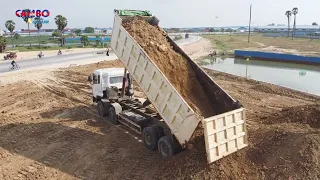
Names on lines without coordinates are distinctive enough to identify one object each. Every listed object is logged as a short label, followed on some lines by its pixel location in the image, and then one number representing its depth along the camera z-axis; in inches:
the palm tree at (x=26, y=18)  2783.0
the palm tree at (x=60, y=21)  2864.2
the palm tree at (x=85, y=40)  2754.9
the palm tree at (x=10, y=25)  2827.3
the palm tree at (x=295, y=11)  4083.2
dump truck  329.1
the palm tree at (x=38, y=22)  3008.4
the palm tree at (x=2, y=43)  2110.2
